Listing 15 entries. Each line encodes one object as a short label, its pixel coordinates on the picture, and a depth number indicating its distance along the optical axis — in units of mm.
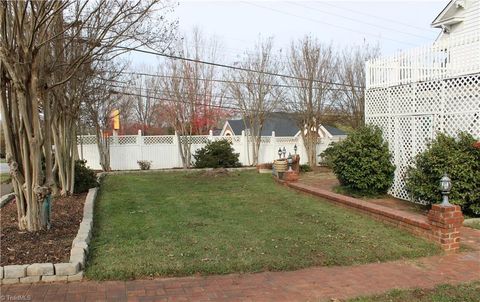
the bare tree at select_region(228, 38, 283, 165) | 22109
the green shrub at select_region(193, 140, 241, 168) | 19734
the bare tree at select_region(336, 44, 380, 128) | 21875
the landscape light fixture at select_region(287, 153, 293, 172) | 13059
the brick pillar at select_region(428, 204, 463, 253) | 6129
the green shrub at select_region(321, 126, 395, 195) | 9961
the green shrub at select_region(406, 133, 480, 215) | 7828
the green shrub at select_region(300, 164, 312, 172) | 18031
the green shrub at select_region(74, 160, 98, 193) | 11906
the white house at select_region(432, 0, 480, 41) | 14359
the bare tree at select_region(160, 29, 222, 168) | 21609
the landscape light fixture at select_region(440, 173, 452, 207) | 6090
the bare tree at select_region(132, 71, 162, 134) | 28231
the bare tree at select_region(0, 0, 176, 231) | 6170
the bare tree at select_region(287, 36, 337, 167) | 20828
